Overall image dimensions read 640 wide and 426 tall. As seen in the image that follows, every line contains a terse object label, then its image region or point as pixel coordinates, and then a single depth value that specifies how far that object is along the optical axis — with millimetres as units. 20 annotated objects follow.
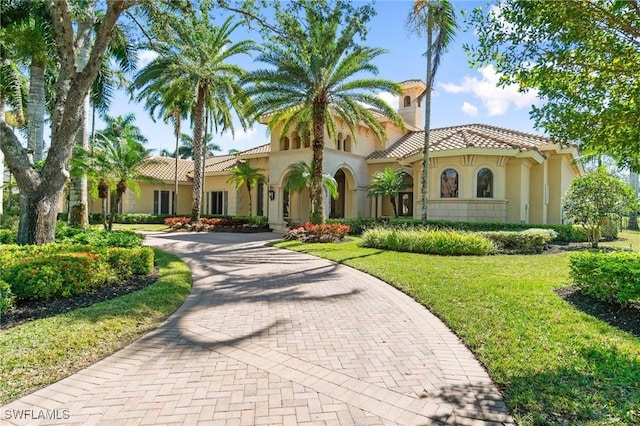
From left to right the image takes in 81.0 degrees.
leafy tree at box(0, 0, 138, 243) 9133
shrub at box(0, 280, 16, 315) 5773
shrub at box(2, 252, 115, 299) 6363
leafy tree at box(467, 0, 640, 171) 4098
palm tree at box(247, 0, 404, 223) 17453
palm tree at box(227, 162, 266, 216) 26891
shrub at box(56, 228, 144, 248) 10695
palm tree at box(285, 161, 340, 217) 21375
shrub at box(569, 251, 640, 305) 6172
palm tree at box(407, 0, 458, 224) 16031
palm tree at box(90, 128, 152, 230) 15532
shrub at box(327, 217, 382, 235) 22141
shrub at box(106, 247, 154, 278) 8445
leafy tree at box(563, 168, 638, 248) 15336
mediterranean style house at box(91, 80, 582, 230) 19969
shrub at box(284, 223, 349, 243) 17906
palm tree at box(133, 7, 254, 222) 22906
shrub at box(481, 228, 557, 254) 14945
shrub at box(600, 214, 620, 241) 15977
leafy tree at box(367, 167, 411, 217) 22328
